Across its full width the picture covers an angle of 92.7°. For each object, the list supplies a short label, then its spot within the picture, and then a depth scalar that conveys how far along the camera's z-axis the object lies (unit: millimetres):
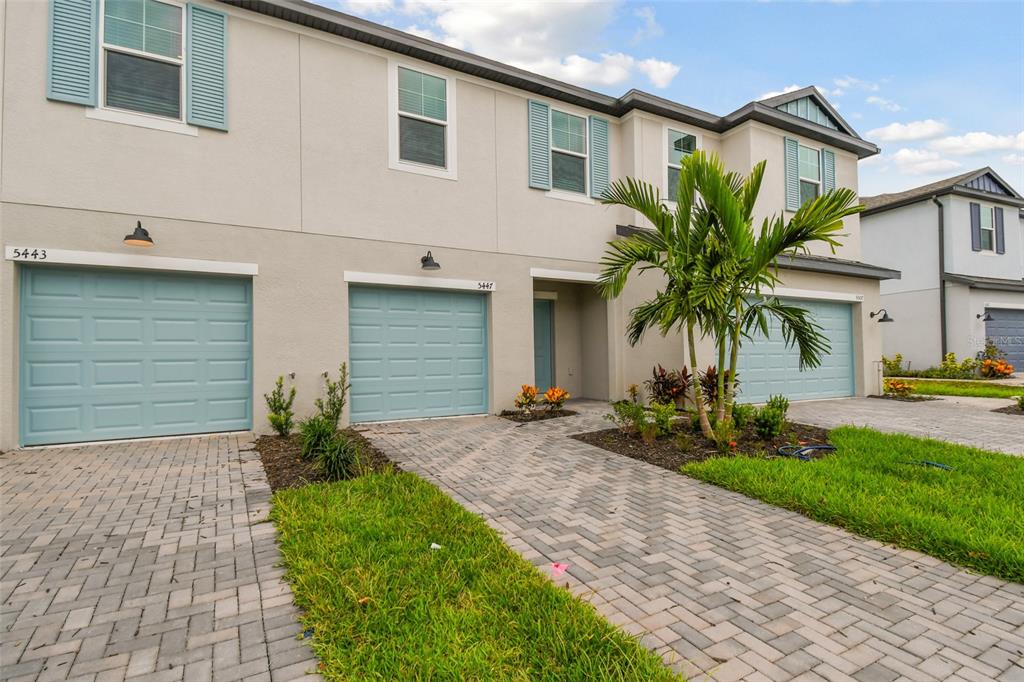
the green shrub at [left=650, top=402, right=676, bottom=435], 6438
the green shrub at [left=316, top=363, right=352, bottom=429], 6906
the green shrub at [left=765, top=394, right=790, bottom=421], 6516
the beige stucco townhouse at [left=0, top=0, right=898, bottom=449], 6055
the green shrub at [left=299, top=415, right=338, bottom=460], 5328
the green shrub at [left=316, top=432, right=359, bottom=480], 4781
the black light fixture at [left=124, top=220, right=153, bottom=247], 6027
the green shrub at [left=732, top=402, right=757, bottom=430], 6762
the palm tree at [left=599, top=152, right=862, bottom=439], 5723
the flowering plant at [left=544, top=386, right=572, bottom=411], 8688
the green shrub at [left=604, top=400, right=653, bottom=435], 6477
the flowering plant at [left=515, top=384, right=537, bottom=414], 8570
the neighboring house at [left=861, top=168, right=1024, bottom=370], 15867
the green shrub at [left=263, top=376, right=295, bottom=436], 6795
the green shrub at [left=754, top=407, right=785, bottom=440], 6305
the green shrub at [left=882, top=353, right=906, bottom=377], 16641
